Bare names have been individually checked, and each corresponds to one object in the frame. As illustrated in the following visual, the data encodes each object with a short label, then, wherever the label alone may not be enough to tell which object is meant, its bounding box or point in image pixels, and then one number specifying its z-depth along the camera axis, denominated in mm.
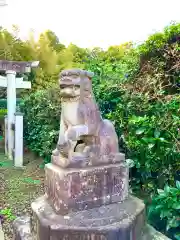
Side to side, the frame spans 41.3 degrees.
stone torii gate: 6664
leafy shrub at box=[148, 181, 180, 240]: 2283
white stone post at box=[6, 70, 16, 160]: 6703
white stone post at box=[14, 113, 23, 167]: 6203
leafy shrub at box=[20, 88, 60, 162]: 5523
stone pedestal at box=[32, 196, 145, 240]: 1880
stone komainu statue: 2053
